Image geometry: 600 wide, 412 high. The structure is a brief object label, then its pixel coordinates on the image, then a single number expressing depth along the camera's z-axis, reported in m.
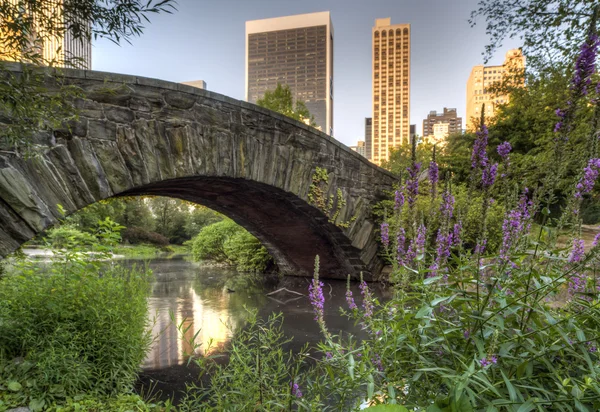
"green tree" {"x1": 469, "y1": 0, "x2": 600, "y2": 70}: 6.22
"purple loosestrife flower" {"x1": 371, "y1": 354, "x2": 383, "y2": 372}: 1.41
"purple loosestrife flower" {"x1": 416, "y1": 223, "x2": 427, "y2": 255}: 1.91
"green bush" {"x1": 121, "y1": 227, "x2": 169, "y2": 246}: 26.08
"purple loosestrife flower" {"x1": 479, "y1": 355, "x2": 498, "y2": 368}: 0.93
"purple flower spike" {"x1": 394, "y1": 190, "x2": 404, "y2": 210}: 1.93
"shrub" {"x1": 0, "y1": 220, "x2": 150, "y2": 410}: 2.00
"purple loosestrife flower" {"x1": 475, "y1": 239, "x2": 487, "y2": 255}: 1.37
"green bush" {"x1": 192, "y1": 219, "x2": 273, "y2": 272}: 11.67
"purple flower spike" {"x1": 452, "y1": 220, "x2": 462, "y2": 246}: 1.85
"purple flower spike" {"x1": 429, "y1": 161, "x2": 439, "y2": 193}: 1.80
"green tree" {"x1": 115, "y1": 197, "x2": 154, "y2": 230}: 28.67
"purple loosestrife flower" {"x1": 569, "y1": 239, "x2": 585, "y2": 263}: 1.57
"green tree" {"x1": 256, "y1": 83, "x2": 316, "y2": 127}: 17.89
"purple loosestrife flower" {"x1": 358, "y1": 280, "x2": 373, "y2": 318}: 1.61
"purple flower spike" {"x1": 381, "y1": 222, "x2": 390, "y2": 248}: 2.22
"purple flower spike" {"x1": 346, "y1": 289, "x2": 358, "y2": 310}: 1.74
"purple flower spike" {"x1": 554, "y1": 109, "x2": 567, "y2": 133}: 1.12
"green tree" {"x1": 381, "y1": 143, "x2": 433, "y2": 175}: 27.64
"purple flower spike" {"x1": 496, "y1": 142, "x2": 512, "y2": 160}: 1.51
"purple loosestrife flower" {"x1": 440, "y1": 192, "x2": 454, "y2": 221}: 1.61
